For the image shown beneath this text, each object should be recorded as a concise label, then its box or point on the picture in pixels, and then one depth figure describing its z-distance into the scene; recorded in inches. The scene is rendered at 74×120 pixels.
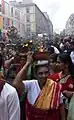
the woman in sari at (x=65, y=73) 59.2
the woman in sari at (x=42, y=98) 49.3
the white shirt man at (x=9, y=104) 38.4
